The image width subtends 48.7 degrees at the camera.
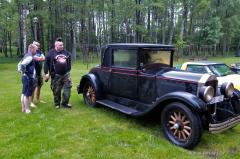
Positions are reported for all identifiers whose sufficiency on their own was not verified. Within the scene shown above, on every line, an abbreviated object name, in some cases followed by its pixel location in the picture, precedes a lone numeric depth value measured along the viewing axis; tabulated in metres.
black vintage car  4.55
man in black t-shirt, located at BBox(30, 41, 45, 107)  7.11
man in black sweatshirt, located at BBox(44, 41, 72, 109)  6.71
